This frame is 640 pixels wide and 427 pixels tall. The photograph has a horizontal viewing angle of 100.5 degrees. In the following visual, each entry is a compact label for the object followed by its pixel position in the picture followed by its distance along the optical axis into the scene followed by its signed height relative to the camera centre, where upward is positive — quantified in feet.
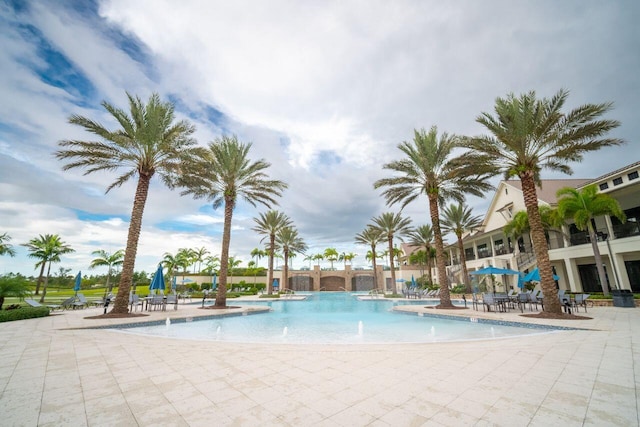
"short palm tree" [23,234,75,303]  95.53 +12.35
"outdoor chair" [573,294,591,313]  42.84 -3.84
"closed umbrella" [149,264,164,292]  57.31 +0.47
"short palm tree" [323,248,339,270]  255.50 +23.89
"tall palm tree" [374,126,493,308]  55.67 +22.01
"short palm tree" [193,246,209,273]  182.19 +18.52
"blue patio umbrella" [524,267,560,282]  52.82 +0.16
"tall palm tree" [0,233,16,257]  76.33 +10.70
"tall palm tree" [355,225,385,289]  126.87 +20.46
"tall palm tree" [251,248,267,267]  204.23 +21.36
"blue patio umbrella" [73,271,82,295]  64.66 +0.68
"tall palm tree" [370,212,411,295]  115.14 +22.93
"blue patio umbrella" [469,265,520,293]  59.47 +1.39
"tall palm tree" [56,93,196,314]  43.78 +22.38
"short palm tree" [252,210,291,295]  114.83 +23.87
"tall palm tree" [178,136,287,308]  59.41 +22.99
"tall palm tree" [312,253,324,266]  264.93 +22.17
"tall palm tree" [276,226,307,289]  129.90 +19.14
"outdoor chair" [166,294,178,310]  55.03 -3.41
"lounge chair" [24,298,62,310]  48.60 -3.42
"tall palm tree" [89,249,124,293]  126.00 +11.06
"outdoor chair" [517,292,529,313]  44.67 -3.44
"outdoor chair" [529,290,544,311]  44.52 -3.69
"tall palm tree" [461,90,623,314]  38.42 +20.79
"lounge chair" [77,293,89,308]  59.34 -3.90
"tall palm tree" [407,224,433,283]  119.34 +18.37
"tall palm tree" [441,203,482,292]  98.94 +21.25
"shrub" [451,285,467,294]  93.68 -4.07
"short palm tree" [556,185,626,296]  53.62 +13.73
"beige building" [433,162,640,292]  58.70 +9.68
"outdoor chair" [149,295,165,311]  53.53 -3.50
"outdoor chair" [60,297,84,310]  55.60 -4.28
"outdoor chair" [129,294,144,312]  53.09 -3.19
